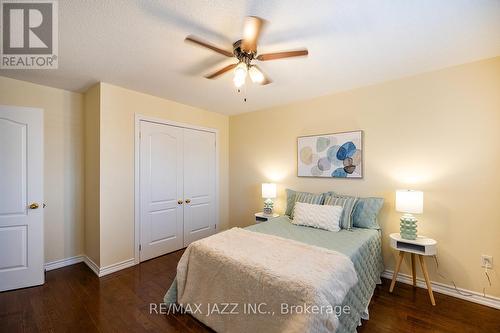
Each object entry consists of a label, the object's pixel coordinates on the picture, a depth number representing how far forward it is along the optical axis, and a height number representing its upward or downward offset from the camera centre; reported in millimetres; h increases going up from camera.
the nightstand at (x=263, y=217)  3386 -781
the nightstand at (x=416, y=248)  2146 -817
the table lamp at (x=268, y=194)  3480 -447
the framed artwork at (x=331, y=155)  2906 +140
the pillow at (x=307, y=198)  2934 -445
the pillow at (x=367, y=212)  2578 -555
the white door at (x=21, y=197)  2361 -344
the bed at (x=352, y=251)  1724 -802
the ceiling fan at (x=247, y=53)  1469 +857
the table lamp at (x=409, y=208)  2221 -427
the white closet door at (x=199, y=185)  3721 -338
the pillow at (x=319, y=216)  2543 -603
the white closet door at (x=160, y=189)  3170 -348
